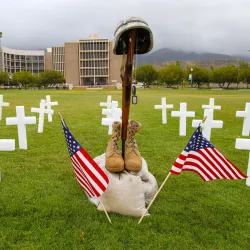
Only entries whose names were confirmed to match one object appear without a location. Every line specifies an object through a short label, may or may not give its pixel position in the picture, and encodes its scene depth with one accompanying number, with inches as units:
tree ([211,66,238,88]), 2910.9
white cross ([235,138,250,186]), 185.0
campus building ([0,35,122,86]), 4389.8
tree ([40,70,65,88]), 3061.0
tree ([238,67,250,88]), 2704.2
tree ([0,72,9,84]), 2836.4
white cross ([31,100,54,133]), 373.7
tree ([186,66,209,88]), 3169.3
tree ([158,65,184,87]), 3036.4
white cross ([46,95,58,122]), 447.2
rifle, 144.3
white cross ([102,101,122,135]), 289.9
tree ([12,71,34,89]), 2888.8
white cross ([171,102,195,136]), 361.1
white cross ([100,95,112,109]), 416.2
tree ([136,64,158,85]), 3243.1
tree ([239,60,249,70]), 3518.2
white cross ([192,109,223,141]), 283.6
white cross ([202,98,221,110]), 434.6
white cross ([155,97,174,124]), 439.5
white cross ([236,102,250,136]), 359.3
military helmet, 138.3
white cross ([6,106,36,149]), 275.7
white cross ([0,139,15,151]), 177.2
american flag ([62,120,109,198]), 141.3
